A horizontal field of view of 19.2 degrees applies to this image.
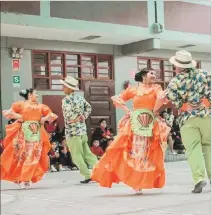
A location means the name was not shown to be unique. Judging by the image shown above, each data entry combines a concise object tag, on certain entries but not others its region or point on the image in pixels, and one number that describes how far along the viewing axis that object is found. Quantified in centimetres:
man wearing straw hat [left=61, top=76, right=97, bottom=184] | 781
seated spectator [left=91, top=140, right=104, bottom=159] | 1120
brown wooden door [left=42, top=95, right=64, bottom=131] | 1242
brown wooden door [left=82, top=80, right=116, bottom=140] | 1317
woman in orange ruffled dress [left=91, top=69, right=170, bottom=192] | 599
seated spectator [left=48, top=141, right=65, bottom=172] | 1065
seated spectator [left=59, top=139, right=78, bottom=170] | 1077
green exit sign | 1152
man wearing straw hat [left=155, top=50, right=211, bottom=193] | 553
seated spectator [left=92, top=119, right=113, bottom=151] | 1144
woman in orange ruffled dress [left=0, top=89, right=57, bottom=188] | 753
